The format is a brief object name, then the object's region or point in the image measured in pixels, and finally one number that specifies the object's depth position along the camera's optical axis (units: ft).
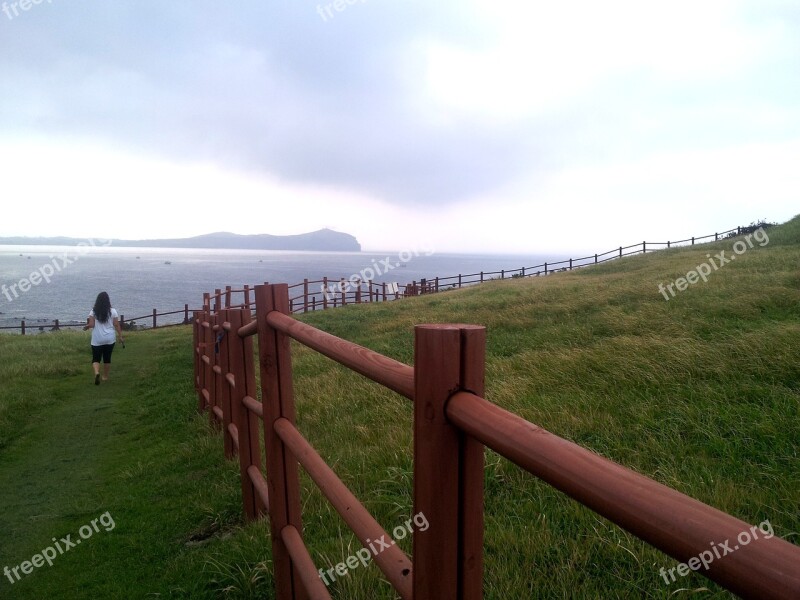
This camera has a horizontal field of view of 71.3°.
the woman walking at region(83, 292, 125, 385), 30.09
